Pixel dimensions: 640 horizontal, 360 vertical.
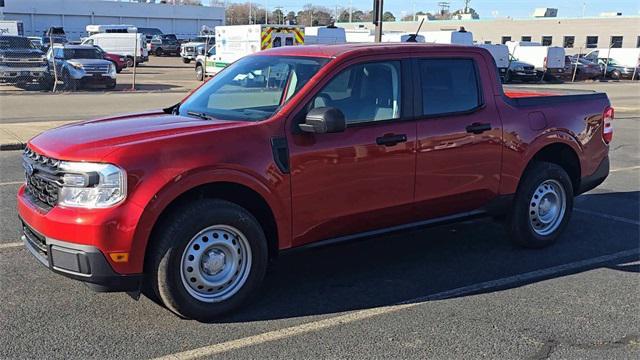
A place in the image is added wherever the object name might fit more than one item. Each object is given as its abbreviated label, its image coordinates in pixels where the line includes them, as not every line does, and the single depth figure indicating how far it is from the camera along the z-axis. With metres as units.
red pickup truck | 3.86
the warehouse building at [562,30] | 69.06
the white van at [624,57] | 45.12
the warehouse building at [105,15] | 74.88
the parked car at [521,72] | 36.16
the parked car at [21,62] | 21.53
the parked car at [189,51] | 45.58
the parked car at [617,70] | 44.03
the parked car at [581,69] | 40.12
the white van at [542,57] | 37.78
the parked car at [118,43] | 39.66
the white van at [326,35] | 30.47
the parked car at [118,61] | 35.19
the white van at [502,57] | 36.01
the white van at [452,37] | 34.88
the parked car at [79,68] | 22.86
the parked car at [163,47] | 58.09
